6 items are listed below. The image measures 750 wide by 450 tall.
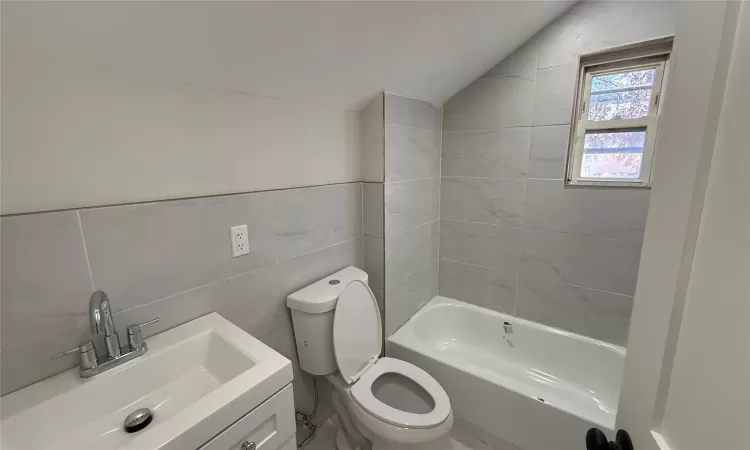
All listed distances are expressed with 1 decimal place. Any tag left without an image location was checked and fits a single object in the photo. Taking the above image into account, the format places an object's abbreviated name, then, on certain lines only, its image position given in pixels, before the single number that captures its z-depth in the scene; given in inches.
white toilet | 53.1
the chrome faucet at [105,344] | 34.4
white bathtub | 59.0
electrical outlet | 49.0
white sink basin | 29.8
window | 61.8
